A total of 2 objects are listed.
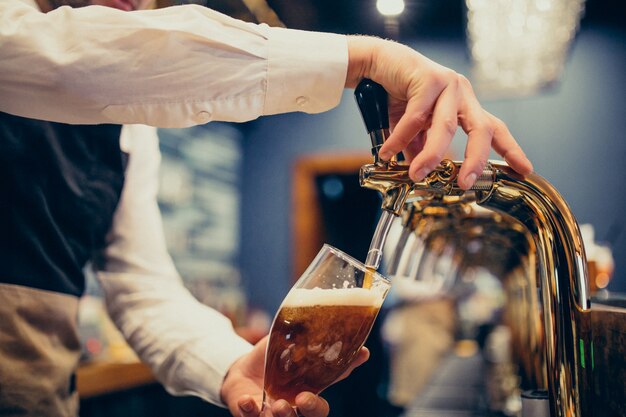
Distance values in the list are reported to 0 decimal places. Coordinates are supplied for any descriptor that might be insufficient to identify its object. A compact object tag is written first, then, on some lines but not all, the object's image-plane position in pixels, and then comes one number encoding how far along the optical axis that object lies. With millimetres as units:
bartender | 619
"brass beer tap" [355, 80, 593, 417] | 618
